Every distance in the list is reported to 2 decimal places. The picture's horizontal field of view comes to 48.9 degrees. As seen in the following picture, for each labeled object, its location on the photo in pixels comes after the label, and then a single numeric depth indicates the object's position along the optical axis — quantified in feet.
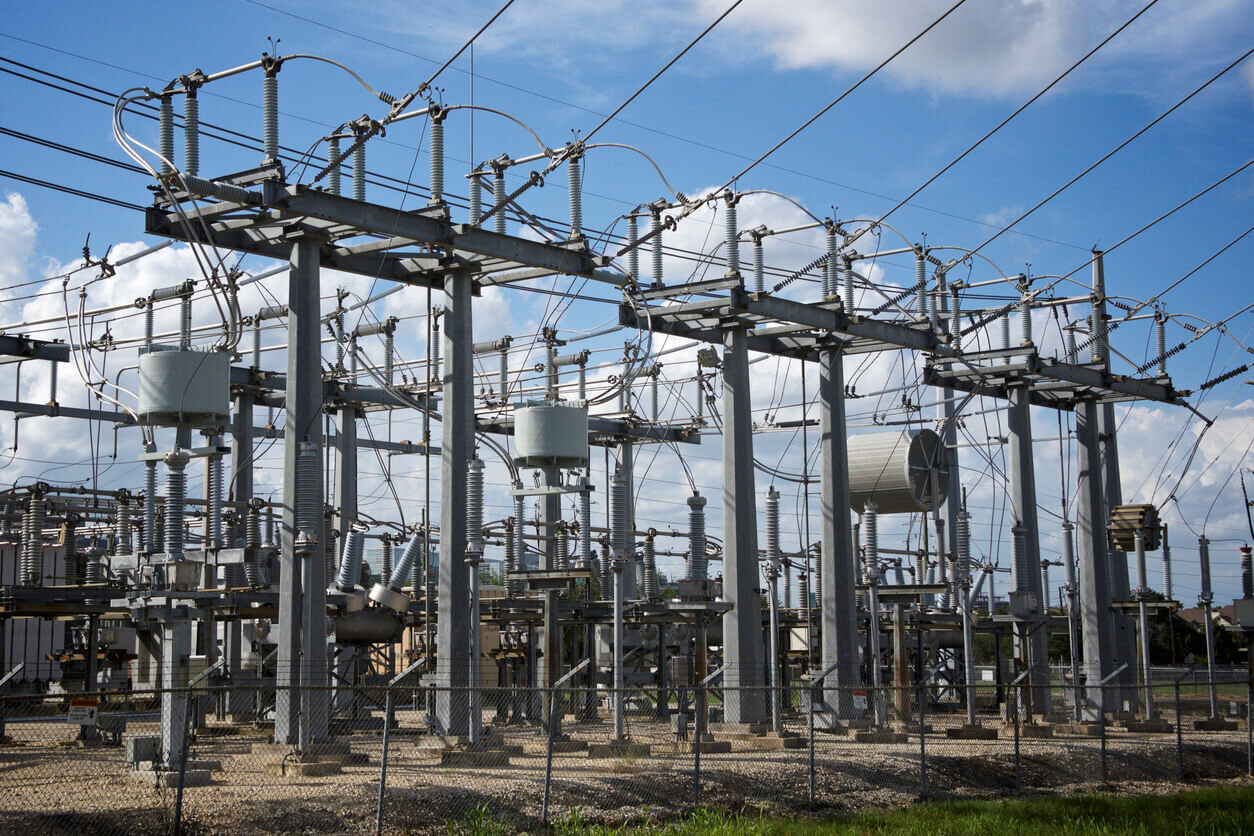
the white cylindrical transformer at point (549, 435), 59.82
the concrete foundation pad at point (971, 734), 72.84
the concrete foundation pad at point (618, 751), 57.26
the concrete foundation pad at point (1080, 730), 76.33
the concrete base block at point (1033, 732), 74.00
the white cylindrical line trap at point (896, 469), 86.22
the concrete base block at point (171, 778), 44.65
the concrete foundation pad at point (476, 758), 52.75
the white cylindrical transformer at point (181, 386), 52.90
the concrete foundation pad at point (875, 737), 67.51
